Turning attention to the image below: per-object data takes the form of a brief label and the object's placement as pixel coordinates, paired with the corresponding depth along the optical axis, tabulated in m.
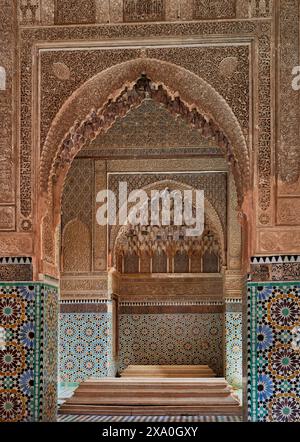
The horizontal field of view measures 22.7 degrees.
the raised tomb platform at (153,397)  6.94
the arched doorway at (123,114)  5.60
